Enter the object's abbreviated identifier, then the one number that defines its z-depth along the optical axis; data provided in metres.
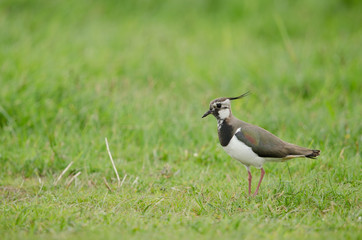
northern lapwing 9.54
